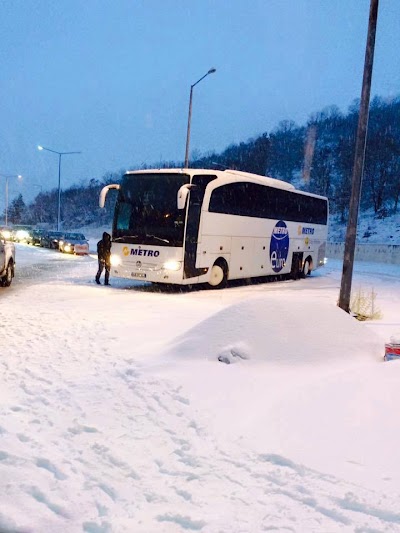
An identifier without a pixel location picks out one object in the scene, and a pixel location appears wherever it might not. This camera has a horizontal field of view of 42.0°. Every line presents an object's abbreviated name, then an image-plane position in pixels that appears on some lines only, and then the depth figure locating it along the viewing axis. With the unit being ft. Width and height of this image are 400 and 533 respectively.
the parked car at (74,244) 125.98
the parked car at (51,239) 145.42
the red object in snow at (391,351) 23.00
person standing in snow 54.95
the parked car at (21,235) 181.11
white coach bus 51.62
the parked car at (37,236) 159.12
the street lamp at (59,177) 184.60
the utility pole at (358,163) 36.58
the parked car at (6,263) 51.85
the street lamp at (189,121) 95.16
